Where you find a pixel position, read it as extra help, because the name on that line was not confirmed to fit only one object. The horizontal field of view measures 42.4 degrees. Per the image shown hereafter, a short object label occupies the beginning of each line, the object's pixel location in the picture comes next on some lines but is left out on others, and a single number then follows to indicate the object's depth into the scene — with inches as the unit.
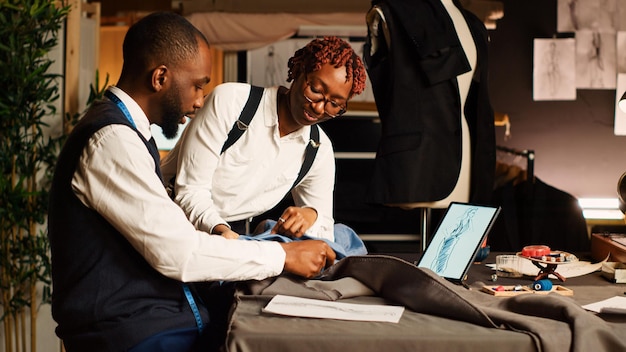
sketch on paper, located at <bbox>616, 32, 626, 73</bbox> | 192.4
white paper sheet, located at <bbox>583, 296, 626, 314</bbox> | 61.5
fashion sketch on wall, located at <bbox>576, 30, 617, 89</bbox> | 192.7
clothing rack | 162.1
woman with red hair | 84.5
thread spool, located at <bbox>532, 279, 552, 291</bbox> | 71.8
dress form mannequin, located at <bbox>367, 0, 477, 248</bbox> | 126.0
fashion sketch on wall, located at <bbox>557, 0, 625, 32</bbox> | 193.8
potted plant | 136.9
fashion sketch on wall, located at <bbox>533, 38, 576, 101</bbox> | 193.5
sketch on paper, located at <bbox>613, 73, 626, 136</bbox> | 192.4
